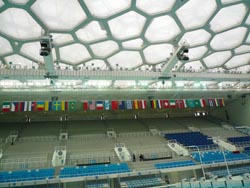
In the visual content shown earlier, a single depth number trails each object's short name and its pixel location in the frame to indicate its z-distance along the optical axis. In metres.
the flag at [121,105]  26.55
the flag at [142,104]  27.12
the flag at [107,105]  25.73
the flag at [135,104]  27.12
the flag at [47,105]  23.73
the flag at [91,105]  25.32
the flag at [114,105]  26.02
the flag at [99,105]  25.17
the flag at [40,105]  23.34
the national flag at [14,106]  22.65
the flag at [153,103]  27.36
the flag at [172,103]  27.63
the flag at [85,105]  25.25
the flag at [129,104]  26.62
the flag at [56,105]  23.59
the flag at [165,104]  27.62
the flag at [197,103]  28.51
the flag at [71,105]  24.30
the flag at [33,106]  23.08
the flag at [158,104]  27.37
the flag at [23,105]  22.84
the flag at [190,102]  28.28
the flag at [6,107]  22.42
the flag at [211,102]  29.99
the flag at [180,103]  28.01
